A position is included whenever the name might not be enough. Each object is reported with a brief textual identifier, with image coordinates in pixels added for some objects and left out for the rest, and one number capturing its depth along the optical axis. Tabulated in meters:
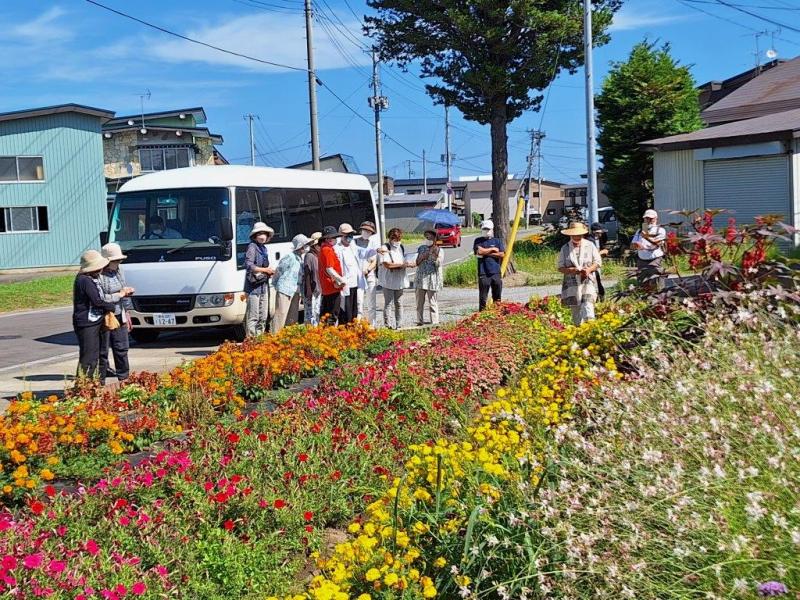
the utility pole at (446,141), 90.66
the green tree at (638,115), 26.47
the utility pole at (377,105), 41.47
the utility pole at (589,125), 20.06
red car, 34.53
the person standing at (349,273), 13.22
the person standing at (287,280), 12.83
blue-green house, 37.03
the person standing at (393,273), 14.16
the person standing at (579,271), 10.02
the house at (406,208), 91.85
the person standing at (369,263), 14.39
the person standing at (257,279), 12.29
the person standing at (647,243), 10.77
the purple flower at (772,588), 2.43
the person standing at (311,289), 12.46
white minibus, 13.93
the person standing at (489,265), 13.73
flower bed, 3.94
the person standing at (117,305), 9.98
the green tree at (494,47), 23.41
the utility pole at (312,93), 27.44
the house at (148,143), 46.59
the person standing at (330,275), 12.42
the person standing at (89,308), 9.49
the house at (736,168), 20.75
